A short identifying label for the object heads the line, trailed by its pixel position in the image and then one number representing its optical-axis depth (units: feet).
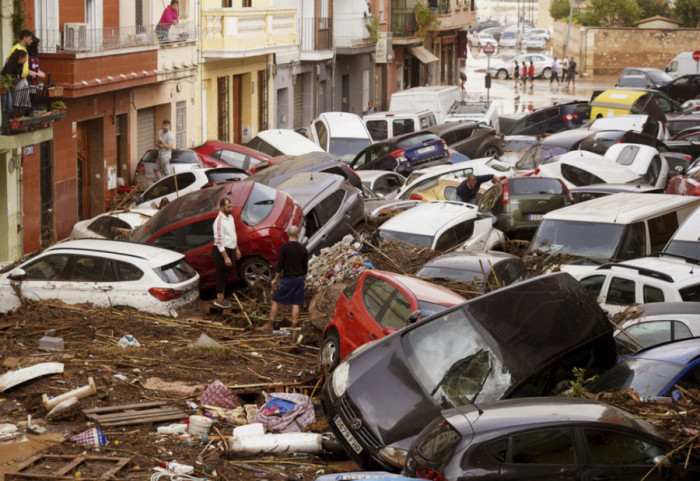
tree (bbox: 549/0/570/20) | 332.80
